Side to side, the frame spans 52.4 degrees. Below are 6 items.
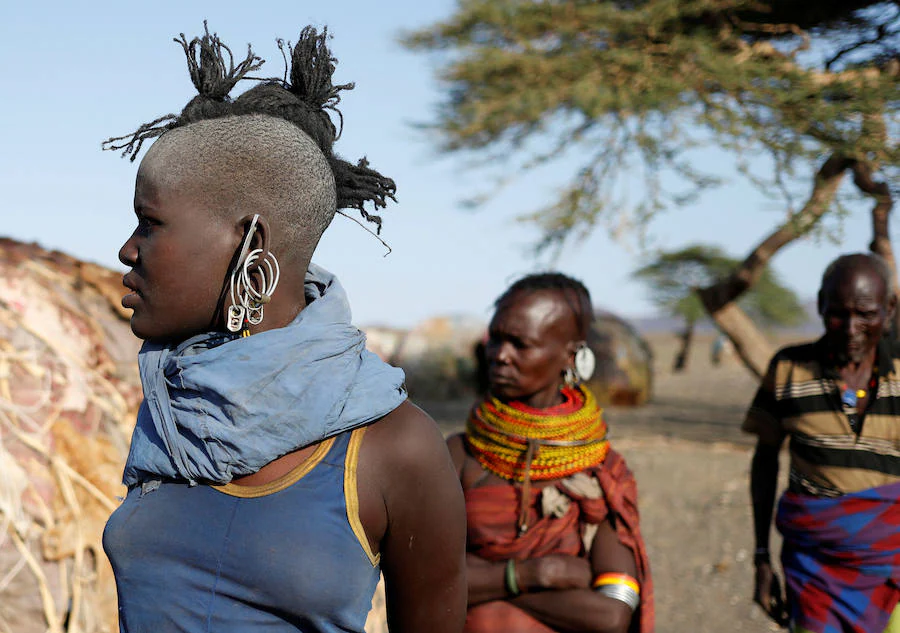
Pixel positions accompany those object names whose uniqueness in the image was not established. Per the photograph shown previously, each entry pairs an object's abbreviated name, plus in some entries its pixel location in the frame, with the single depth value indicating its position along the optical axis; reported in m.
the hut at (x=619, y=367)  14.23
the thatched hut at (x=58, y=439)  3.15
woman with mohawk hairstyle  1.41
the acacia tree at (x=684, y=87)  8.09
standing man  3.10
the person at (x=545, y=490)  2.68
